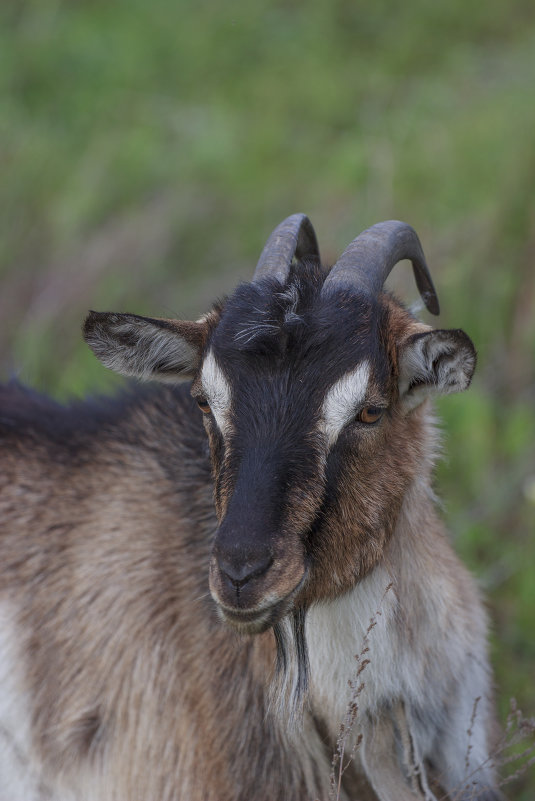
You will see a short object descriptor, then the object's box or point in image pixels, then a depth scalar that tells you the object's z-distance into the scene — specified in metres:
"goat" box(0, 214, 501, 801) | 6.87
